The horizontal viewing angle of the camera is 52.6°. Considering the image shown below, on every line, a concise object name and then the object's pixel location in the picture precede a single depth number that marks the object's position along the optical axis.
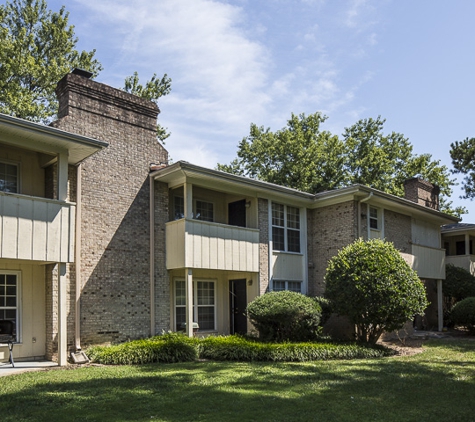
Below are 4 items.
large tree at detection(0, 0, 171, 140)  23.84
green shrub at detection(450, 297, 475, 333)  18.83
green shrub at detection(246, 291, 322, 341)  13.99
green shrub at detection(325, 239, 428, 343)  14.08
